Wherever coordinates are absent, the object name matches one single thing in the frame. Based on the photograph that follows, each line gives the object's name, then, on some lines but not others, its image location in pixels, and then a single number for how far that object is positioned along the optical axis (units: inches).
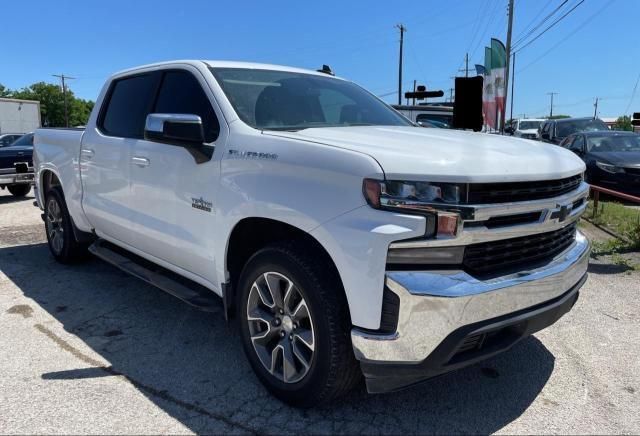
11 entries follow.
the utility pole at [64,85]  2974.7
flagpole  1008.4
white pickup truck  92.9
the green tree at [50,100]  3656.5
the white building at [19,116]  1462.8
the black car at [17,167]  432.8
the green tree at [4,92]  3867.6
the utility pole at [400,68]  1737.0
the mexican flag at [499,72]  546.9
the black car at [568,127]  583.5
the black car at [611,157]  404.0
